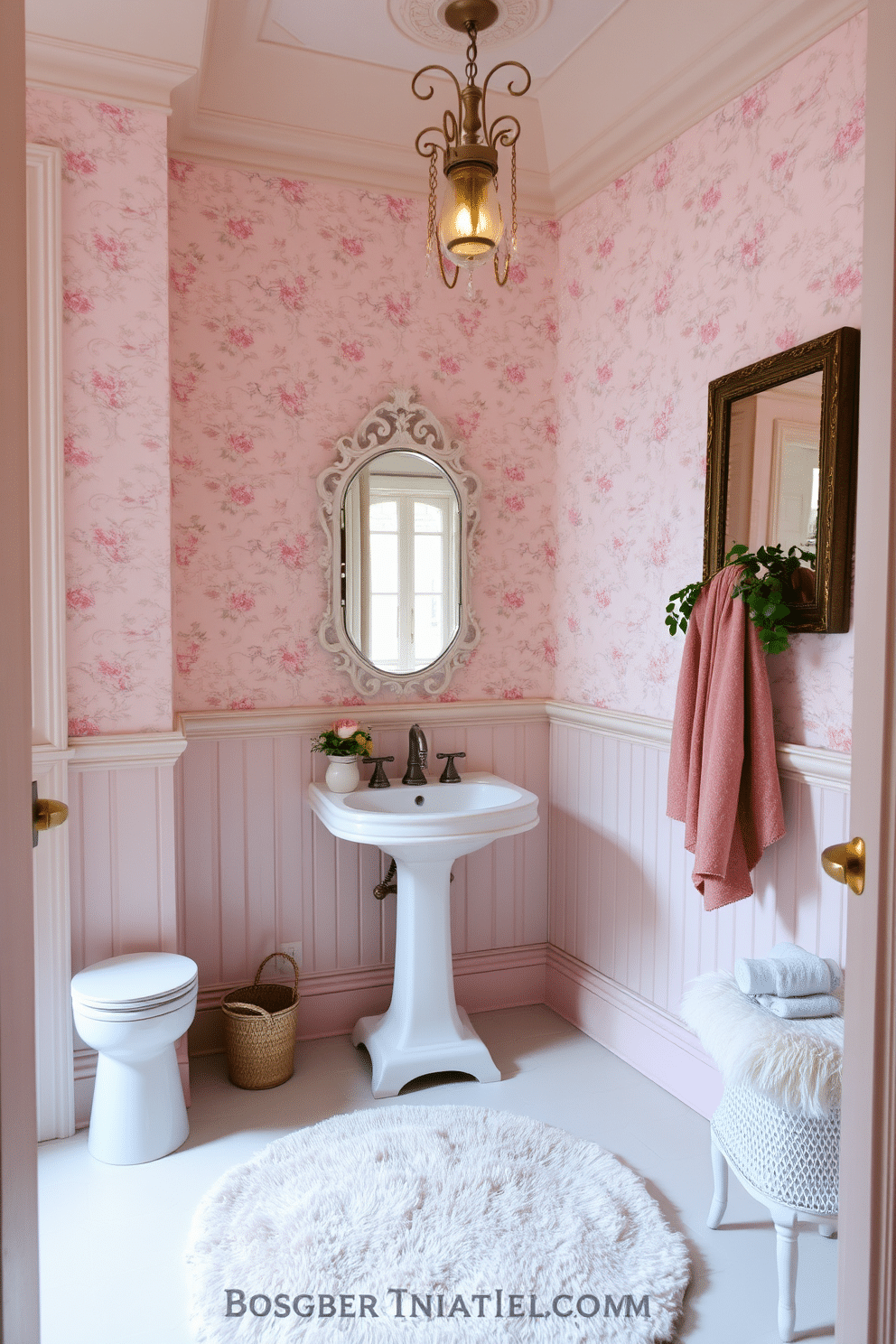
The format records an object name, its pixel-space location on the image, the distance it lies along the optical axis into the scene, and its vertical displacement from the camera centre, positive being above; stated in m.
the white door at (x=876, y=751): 1.00 -0.14
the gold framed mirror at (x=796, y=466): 2.01 +0.38
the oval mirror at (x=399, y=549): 3.00 +0.25
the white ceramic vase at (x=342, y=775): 2.86 -0.46
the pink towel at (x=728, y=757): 2.19 -0.31
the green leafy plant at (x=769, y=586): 2.12 +0.09
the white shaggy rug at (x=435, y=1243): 1.77 -1.29
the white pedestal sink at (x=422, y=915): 2.57 -0.86
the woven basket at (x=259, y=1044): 2.69 -1.21
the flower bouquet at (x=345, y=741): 2.88 -0.36
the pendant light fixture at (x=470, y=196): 1.88 +0.88
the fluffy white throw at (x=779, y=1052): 1.68 -0.78
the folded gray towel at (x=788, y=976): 1.86 -0.70
